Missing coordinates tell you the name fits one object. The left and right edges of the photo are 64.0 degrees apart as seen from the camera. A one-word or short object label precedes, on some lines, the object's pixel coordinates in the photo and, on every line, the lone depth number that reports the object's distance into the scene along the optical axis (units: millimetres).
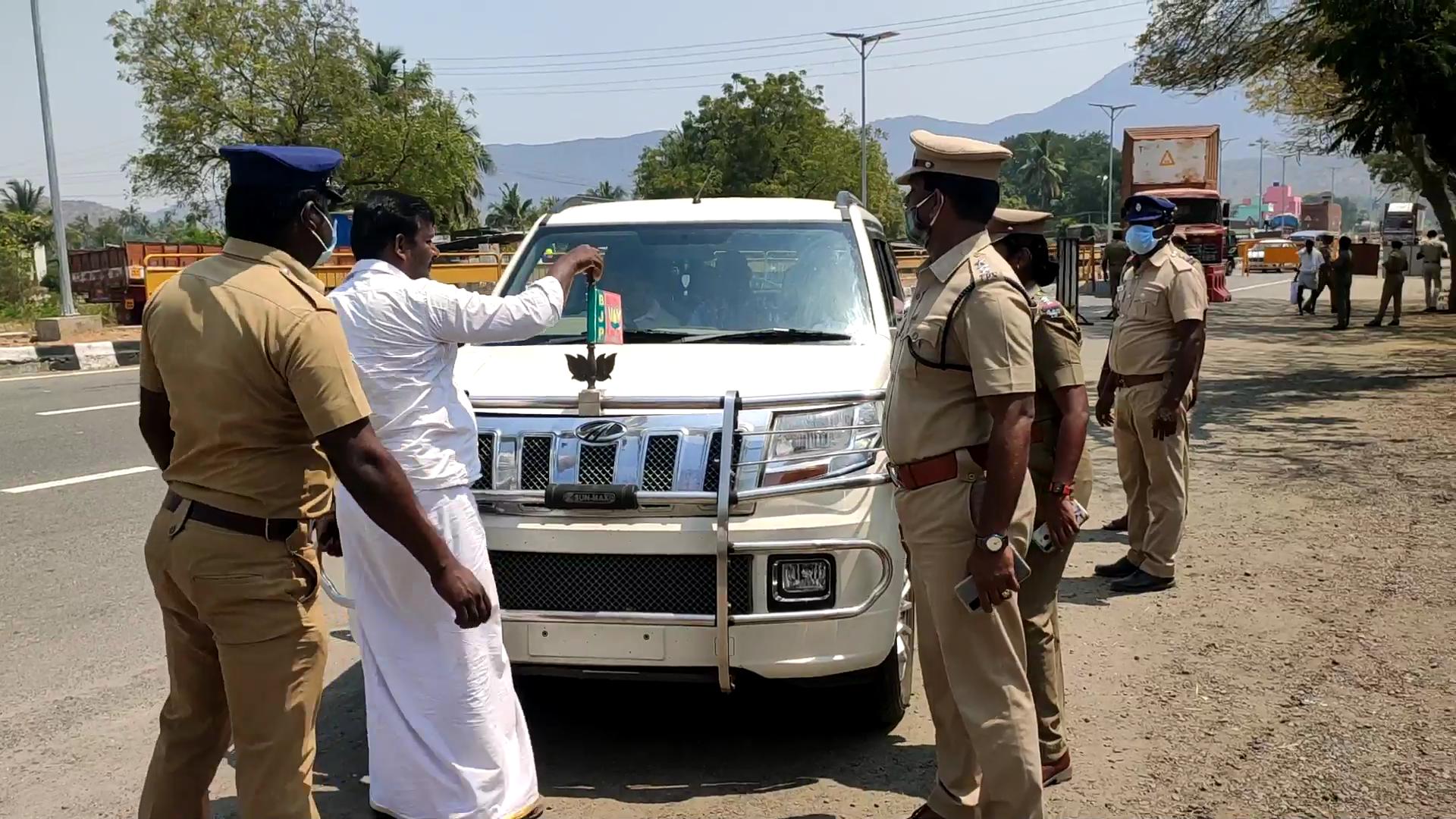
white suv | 3705
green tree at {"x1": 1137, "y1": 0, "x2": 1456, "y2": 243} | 11508
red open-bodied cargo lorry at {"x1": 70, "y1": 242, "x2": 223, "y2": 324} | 23538
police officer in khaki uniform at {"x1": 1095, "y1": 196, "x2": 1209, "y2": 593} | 5883
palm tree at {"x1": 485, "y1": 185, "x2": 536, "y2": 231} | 91062
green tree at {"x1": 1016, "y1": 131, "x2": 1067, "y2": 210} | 132500
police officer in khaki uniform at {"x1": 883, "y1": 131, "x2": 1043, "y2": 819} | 2994
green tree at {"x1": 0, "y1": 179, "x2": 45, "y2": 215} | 75812
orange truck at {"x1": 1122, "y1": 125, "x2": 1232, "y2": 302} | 29500
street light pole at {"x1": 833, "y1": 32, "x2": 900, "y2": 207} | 41262
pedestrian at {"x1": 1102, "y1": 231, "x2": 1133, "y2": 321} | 24670
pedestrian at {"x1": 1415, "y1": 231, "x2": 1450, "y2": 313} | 24203
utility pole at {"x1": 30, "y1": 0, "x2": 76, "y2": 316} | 19609
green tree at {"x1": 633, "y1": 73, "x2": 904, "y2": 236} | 49625
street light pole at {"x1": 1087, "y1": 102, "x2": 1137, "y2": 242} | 60438
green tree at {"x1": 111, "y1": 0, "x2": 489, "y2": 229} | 28797
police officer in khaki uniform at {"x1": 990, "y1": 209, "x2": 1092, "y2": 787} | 3676
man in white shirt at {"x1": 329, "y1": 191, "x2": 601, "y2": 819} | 3279
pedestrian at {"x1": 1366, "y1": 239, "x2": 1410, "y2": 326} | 20812
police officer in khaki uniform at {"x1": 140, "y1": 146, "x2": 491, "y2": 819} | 2641
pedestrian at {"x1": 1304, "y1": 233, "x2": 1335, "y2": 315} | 24188
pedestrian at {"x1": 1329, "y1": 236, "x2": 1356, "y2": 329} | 21516
